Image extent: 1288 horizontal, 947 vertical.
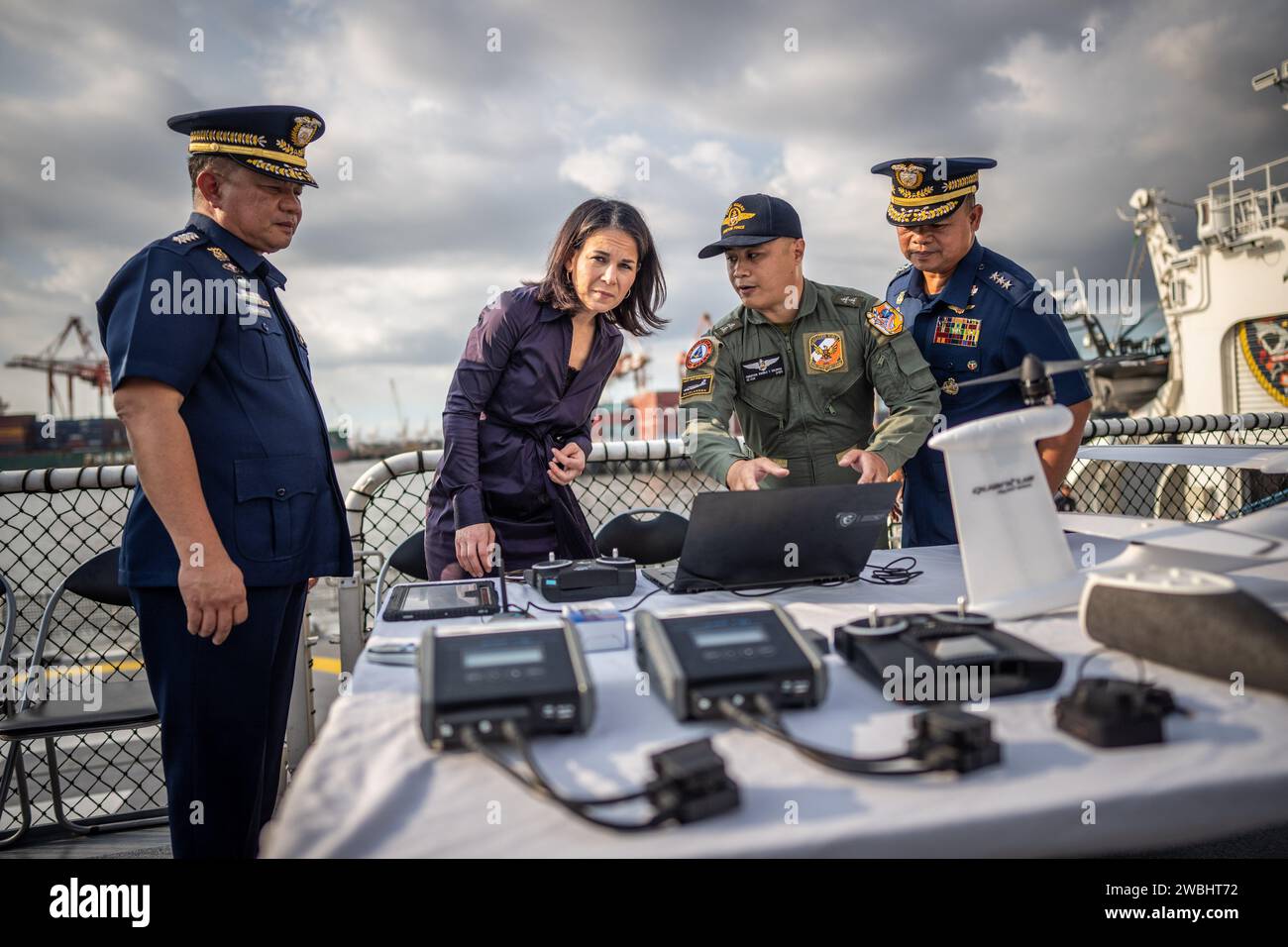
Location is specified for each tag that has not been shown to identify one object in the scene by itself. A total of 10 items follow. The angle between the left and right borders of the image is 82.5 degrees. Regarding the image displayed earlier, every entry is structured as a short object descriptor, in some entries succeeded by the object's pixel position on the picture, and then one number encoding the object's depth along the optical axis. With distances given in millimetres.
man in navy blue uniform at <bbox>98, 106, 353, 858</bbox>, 1705
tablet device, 1611
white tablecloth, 790
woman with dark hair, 2447
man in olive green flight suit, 2557
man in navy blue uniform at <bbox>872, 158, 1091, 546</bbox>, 2631
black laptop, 1652
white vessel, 12273
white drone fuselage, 1411
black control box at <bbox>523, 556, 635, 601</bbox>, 1781
